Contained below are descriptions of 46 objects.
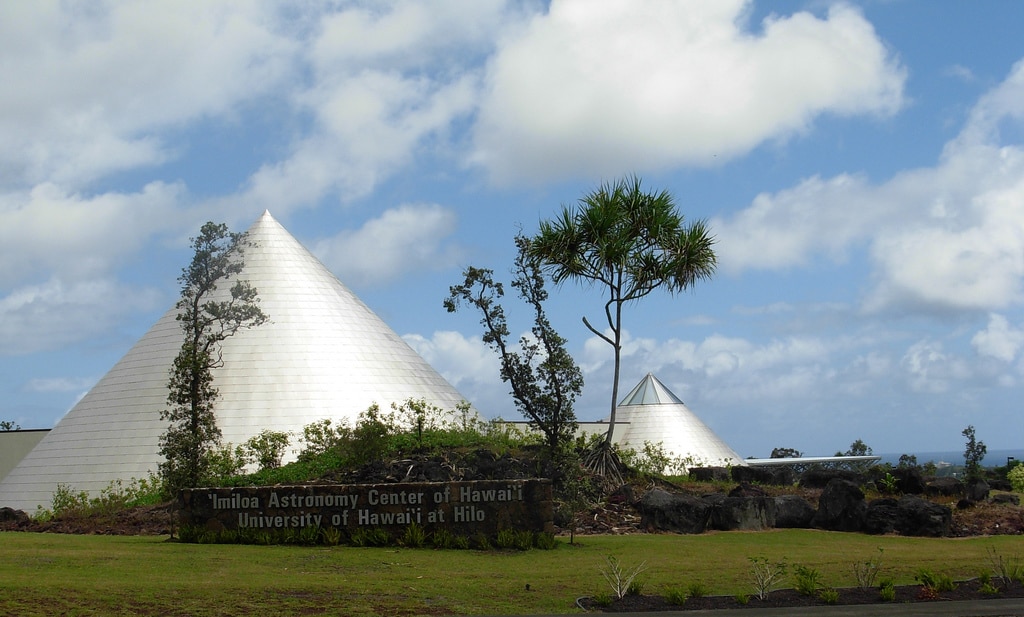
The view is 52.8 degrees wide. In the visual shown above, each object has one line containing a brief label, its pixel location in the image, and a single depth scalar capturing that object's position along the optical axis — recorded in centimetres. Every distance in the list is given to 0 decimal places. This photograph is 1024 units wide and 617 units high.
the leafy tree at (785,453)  6869
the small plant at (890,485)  2905
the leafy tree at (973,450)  5741
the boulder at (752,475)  3331
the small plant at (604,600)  1297
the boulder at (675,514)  2236
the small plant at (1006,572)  1481
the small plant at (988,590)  1395
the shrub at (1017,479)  3472
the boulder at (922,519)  2231
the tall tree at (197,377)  2289
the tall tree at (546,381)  2386
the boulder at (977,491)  2764
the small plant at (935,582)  1408
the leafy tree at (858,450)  6818
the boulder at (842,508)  2311
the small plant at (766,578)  1349
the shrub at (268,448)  2836
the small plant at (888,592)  1357
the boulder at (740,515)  2273
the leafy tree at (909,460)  5241
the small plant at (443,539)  1845
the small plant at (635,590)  1355
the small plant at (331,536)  1858
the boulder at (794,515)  2361
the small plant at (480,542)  1838
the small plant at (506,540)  1850
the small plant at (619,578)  1326
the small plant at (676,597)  1299
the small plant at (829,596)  1327
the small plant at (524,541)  1841
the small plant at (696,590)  1346
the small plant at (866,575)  1422
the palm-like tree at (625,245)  2802
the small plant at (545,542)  1870
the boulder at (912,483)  2905
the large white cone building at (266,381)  3120
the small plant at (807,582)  1362
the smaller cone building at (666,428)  4512
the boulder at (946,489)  2852
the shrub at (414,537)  1847
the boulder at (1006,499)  2798
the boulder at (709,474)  3446
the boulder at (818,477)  3084
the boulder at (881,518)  2259
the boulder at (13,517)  2448
